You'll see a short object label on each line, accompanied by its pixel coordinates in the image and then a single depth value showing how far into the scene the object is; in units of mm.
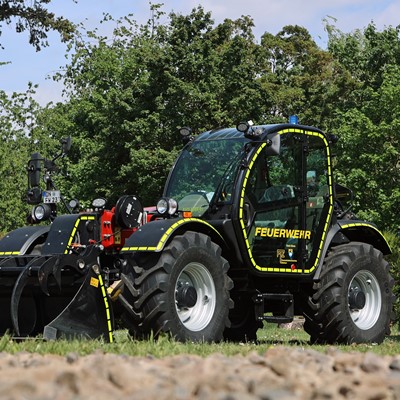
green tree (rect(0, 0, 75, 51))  24938
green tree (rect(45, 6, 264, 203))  37094
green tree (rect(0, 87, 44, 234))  54406
